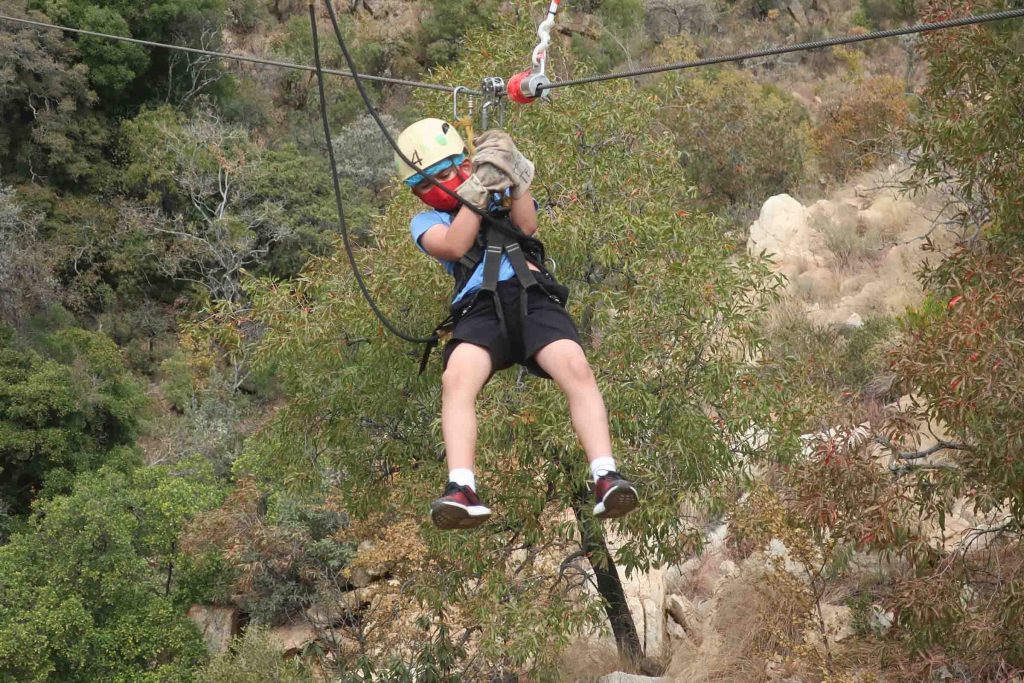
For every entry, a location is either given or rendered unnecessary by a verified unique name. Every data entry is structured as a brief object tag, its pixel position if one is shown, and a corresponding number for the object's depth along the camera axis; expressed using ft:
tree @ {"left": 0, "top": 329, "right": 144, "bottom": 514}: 55.47
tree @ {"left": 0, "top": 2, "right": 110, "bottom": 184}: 76.74
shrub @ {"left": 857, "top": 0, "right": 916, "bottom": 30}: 110.63
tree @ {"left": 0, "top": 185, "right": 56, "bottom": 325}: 66.64
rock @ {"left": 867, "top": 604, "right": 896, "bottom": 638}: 29.86
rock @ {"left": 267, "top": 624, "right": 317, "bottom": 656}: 42.88
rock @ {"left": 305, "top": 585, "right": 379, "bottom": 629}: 39.27
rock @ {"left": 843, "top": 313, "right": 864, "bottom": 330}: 54.29
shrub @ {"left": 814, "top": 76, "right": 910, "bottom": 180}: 75.00
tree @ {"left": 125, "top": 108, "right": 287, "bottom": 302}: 76.07
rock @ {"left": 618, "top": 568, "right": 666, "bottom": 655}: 35.94
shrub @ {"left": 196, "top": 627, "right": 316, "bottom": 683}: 33.04
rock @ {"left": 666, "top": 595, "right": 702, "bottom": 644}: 35.12
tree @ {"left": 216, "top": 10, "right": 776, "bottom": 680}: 26.35
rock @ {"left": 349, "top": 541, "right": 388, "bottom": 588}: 43.38
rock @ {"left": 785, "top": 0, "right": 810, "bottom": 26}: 120.47
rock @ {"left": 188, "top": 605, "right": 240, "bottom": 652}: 45.60
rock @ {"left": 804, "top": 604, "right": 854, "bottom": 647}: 29.68
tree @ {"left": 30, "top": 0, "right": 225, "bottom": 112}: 78.28
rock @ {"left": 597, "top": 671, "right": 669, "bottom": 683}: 31.12
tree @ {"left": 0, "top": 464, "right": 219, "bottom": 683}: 39.75
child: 14.57
